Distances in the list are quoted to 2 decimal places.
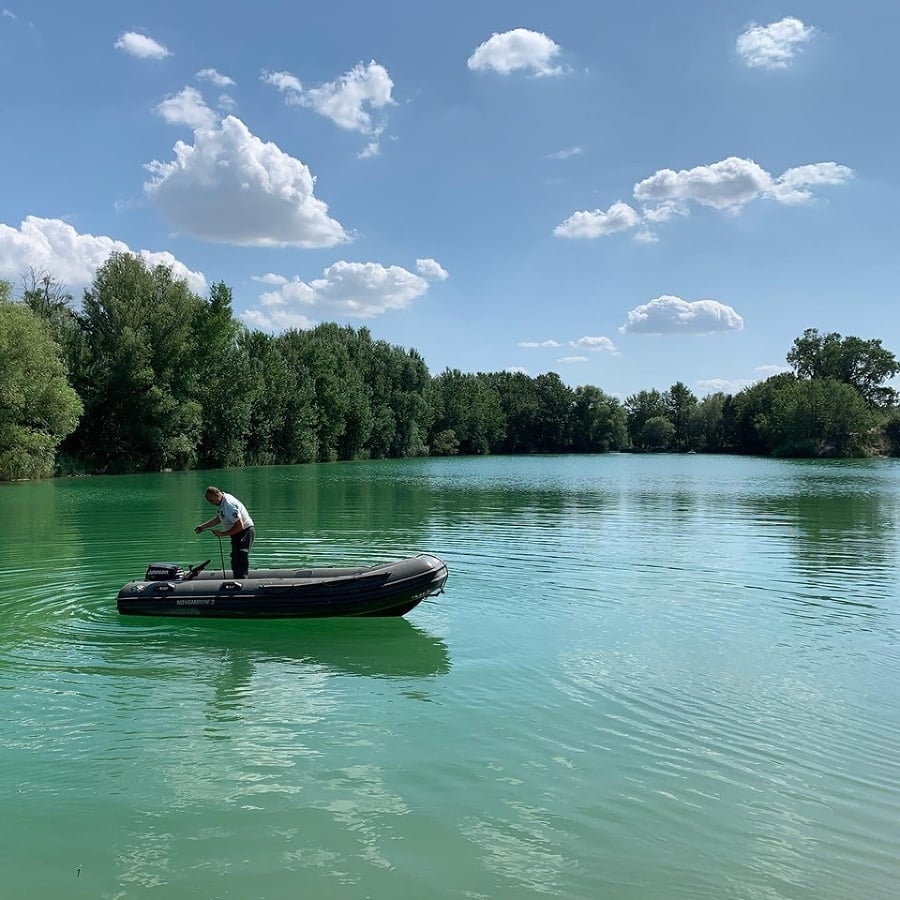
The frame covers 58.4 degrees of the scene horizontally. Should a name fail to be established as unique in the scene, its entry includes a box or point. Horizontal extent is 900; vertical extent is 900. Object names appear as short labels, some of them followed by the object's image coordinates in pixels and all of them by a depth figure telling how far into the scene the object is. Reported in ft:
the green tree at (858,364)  369.71
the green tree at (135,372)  173.88
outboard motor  41.19
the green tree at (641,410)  529.45
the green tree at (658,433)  507.30
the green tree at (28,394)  133.39
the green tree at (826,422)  317.22
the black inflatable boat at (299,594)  38.88
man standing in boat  41.22
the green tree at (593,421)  452.76
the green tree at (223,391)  190.60
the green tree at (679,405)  518.78
